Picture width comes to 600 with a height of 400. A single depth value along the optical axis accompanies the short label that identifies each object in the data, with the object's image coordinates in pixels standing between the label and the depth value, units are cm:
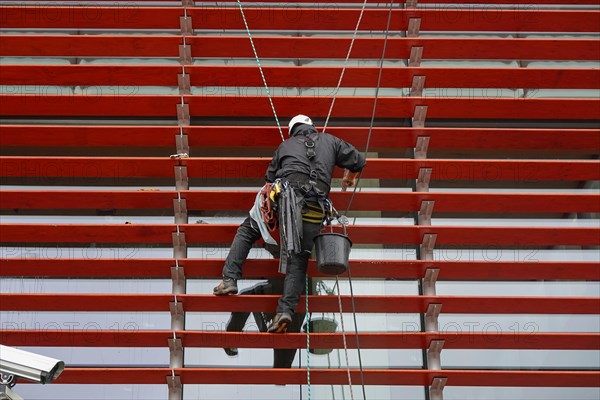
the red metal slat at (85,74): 1516
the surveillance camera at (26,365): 841
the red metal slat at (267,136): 1489
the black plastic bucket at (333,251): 1297
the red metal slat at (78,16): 1555
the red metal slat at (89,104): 1507
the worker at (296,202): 1337
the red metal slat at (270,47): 1538
